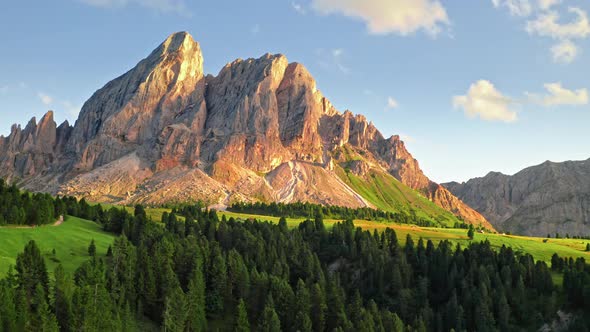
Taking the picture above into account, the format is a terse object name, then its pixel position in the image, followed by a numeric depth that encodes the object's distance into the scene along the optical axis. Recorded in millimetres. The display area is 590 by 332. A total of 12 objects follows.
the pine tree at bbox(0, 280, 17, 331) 77812
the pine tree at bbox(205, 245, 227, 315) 122312
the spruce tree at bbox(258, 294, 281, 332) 103062
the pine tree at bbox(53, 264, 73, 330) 87000
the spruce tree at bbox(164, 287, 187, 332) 98669
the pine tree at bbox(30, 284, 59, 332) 77812
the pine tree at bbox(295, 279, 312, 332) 111000
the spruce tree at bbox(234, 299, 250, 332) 104138
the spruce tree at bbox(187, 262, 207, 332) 104844
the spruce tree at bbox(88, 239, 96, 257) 125281
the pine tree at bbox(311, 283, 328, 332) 119250
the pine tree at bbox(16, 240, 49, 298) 92625
